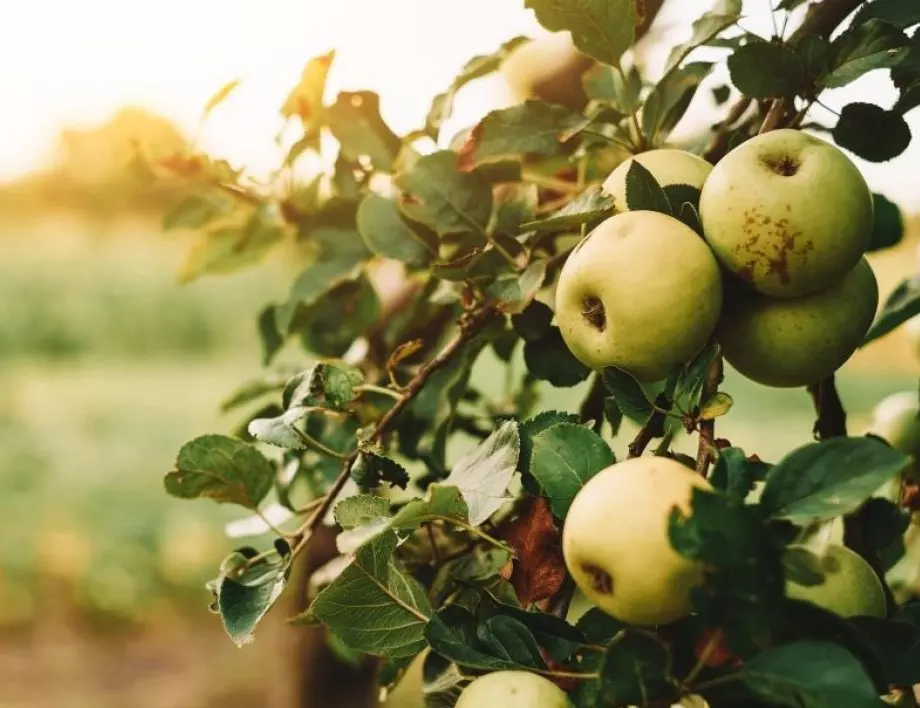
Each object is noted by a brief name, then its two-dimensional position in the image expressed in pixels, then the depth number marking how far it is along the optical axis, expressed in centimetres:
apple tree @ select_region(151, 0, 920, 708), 40
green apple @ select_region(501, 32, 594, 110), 93
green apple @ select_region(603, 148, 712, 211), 56
